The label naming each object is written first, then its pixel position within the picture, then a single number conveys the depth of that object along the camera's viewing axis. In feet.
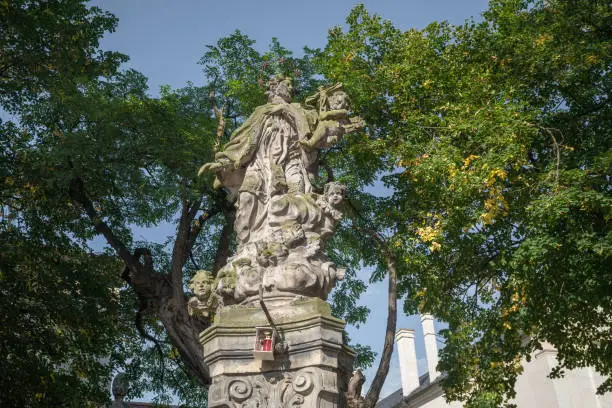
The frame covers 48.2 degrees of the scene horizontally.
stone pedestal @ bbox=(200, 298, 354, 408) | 20.30
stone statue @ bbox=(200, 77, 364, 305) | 22.43
